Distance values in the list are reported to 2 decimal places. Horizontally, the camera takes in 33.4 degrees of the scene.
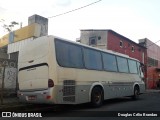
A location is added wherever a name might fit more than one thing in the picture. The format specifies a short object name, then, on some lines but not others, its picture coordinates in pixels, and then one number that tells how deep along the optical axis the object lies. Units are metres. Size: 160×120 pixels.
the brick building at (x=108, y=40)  33.31
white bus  10.27
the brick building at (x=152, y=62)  44.10
